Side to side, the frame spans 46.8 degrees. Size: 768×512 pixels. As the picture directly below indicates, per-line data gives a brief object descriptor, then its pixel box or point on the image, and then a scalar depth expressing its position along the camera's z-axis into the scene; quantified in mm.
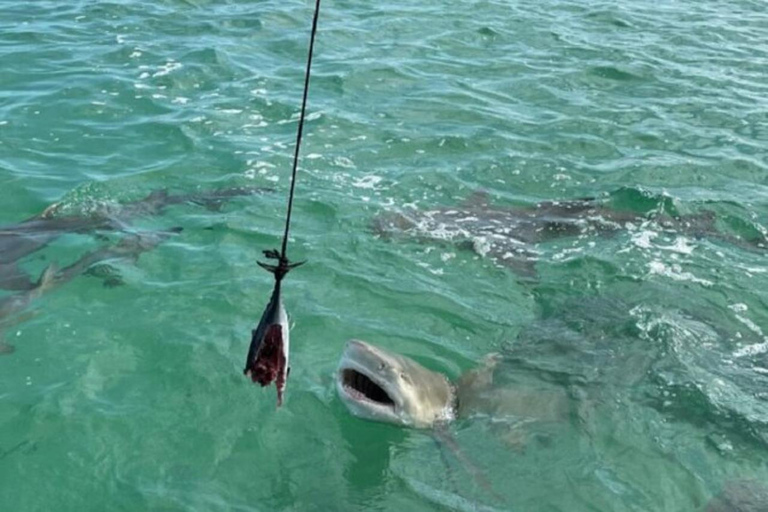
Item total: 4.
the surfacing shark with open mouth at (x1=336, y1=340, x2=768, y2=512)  6094
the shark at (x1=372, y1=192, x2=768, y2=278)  9297
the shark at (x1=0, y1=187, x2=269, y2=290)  8344
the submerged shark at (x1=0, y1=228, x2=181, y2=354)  7566
